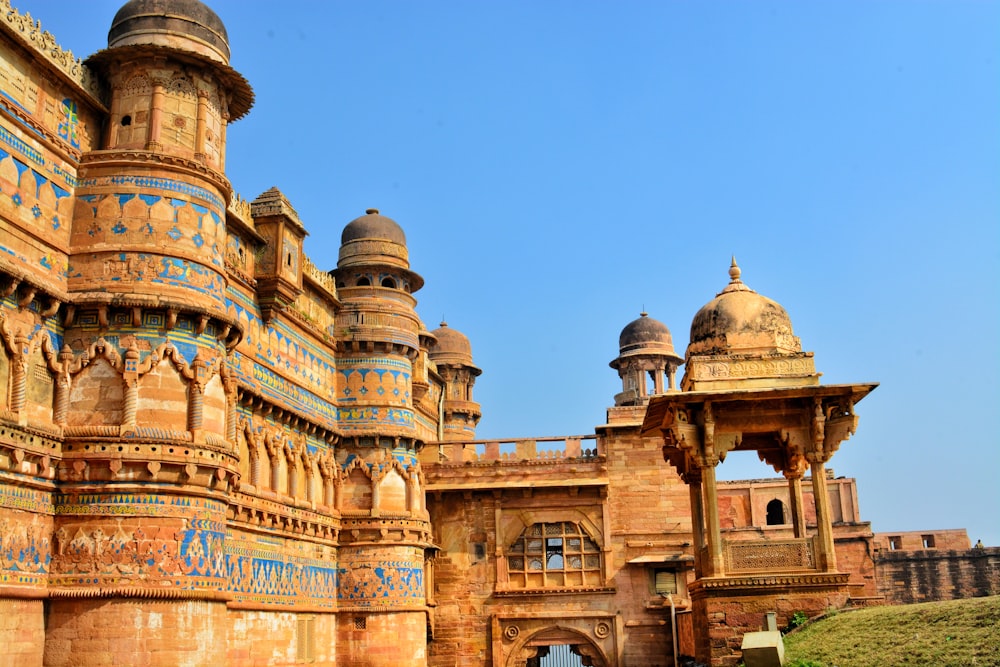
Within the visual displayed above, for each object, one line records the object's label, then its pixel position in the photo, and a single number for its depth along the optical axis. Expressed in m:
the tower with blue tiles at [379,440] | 23.72
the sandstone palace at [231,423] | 13.71
